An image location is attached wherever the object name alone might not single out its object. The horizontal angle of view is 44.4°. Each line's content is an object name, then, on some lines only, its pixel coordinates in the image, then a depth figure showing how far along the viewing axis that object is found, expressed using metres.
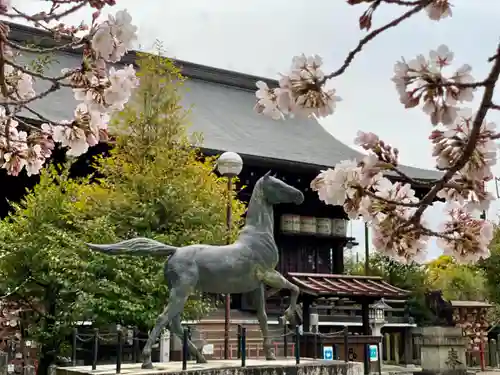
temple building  13.63
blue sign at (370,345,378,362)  13.19
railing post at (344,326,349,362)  9.02
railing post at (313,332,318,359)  9.41
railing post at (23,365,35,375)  12.09
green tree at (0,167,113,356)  10.00
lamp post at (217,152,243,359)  9.78
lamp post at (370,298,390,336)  19.12
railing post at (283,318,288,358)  7.82
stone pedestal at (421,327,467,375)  13.84
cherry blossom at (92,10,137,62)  2.88
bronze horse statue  7.14
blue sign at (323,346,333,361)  11.70
